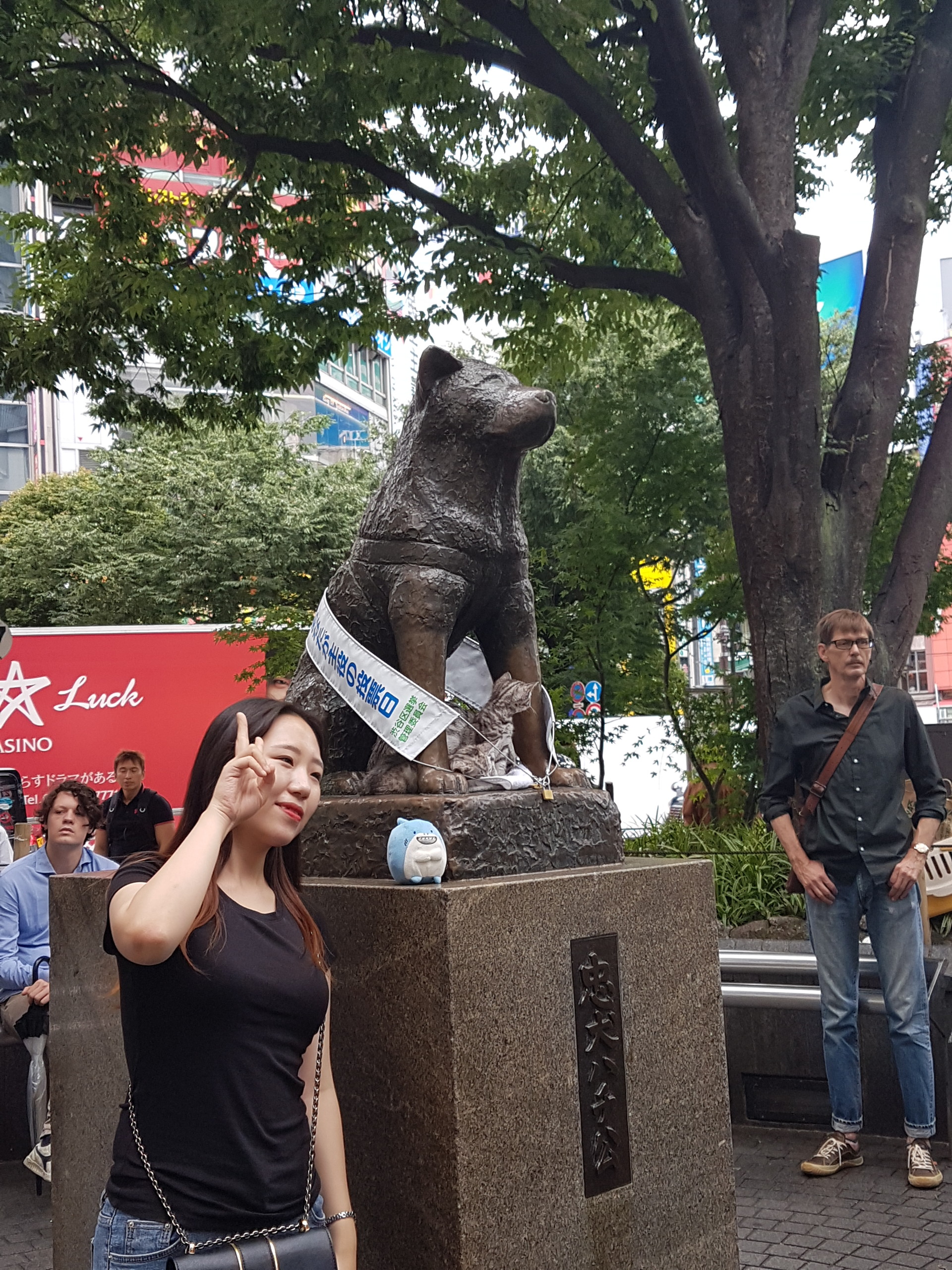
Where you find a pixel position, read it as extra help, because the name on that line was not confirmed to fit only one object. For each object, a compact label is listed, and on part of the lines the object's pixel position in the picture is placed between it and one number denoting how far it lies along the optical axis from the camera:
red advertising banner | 13.87
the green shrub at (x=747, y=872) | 7.23
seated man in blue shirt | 5.12
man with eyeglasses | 4.52
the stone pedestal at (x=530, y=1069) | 2.79
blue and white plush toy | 2.89
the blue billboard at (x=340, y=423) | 43.31
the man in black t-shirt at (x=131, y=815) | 8.11
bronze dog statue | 3.37
